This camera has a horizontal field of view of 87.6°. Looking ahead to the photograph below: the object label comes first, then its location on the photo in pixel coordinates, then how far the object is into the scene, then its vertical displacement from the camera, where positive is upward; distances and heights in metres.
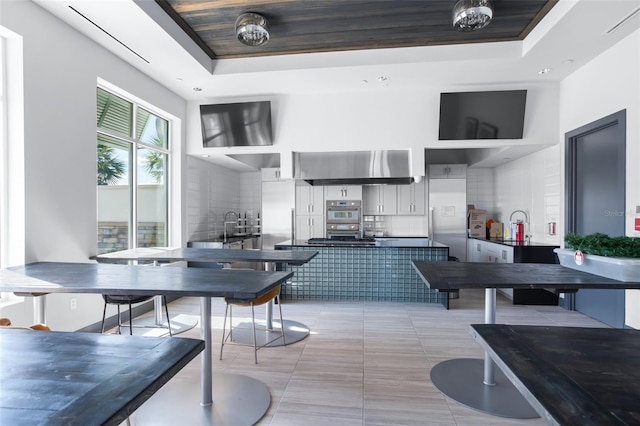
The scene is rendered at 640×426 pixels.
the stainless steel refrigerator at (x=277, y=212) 6.80 -0.04
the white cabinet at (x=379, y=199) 6.68 +0.22
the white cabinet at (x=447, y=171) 6.33 +0.75
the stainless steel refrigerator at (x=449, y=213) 6.23 -0.05
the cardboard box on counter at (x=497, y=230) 6.00 -0.35
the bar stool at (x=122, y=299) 2.79 -0.76
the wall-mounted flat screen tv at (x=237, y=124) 4.80 +1.26
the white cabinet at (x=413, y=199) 6.58 +0.22
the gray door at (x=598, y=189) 3.42 +0.25
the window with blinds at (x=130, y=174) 3.76 +0.45
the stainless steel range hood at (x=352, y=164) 4.76 +0.68
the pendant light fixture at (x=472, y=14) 2.77 +1.66
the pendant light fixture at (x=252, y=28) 3.13 +1.72
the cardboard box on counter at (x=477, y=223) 6.14 -0.23
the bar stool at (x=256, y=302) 2.76 -0.77
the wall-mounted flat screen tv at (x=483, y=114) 4.34 +1.27
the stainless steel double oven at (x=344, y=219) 6.64 -0.17
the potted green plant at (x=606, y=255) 1.91 -0.28
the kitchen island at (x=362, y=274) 4.65 -0.91
